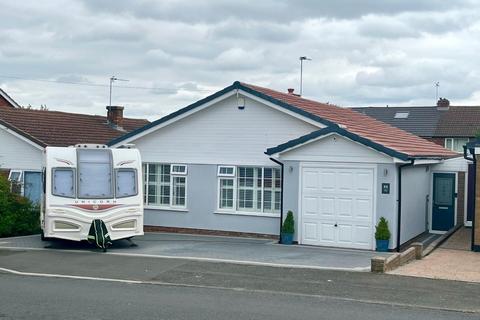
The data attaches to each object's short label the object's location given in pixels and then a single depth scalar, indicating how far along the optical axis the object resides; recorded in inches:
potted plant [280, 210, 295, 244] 717.9
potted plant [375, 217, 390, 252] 674.2
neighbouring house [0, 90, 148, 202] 954.7
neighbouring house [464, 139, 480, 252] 676.7
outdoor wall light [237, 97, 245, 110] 788.0
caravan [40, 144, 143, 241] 670.5
